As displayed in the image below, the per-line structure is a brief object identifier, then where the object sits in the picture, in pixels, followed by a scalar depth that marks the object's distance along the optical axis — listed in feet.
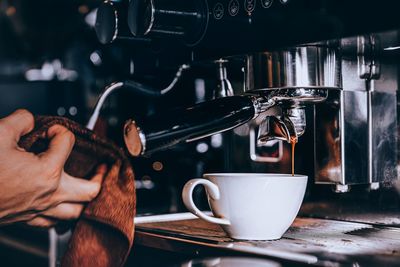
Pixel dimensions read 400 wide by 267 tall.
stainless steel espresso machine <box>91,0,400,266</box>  2.10
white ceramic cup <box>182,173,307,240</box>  2.23
